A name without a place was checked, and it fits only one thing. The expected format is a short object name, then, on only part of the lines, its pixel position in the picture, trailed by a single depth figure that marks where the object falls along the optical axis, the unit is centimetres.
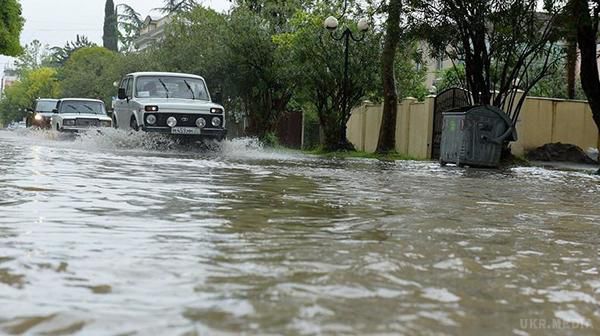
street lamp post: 2234
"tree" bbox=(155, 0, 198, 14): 5295
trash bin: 1697
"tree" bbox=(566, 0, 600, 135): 1634
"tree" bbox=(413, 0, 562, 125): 1792
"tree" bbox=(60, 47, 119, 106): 5652
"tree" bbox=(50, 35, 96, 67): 9550
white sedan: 2384
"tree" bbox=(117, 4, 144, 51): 7519
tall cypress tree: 9338
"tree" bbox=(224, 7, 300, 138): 2930
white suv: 1686
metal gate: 2295
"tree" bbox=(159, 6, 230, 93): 3036
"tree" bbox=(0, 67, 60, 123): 8275
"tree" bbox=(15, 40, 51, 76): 10350
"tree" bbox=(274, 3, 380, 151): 2530
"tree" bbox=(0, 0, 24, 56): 3000
